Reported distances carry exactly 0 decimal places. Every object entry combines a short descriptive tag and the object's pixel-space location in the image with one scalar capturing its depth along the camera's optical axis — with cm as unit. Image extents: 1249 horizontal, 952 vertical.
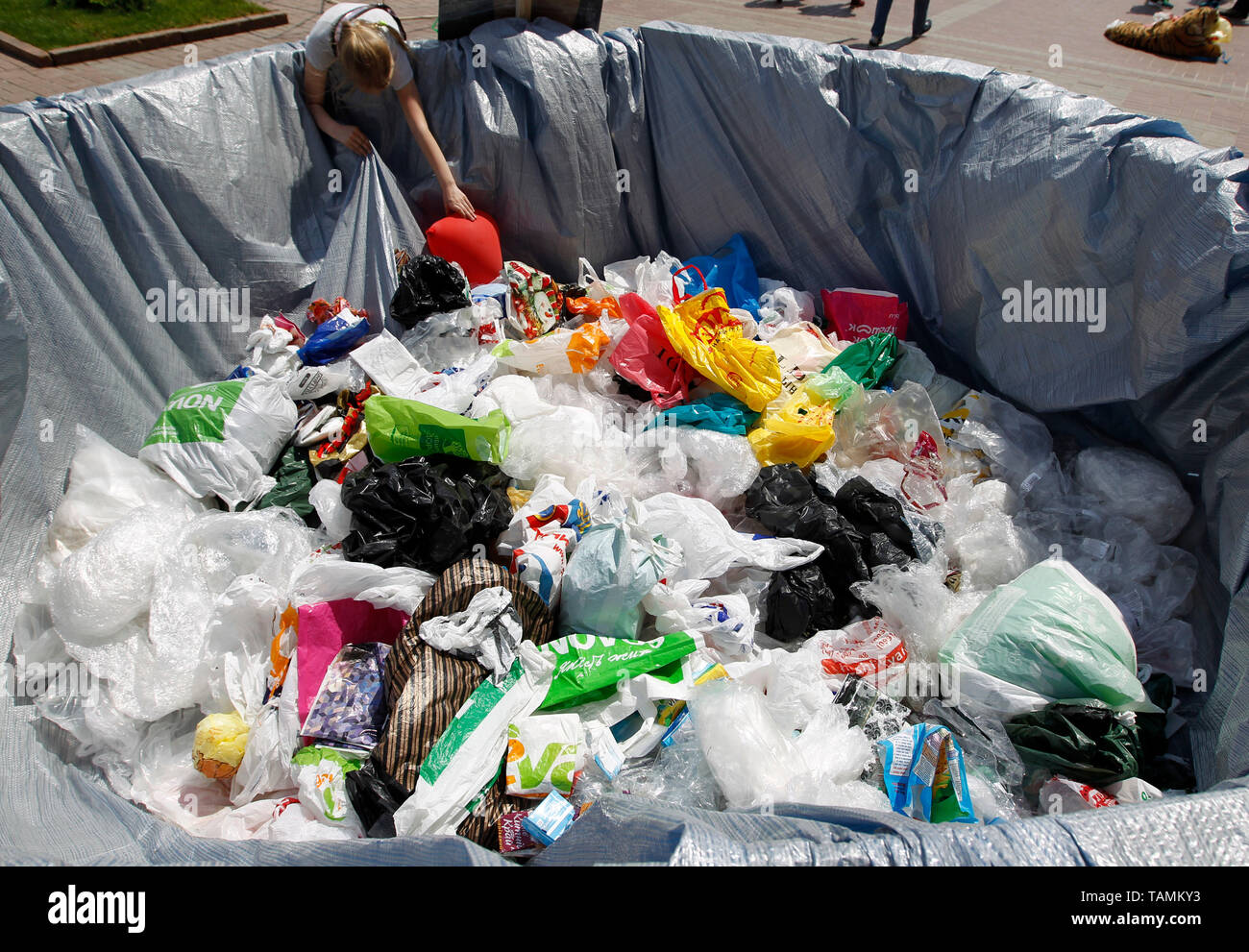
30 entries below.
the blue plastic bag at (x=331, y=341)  305
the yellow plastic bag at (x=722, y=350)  302
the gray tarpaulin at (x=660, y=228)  175
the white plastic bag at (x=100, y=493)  234
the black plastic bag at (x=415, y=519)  227
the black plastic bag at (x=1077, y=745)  192
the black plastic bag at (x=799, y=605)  238
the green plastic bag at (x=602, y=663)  203
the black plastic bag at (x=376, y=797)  180
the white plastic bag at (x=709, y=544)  246
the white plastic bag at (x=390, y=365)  294
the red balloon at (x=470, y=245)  336
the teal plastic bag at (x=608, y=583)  217
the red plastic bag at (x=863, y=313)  347
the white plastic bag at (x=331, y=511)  245
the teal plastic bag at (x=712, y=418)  296
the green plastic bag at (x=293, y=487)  265
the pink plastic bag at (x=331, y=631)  207
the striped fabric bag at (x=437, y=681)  184
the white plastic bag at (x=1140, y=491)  265
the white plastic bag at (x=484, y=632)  202
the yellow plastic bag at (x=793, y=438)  287
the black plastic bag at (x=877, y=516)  256
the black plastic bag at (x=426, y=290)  316
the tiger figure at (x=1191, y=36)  762
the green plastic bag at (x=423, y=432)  245
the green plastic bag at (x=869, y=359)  323
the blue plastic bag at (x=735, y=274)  367
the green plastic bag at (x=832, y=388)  303
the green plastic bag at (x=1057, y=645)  205
